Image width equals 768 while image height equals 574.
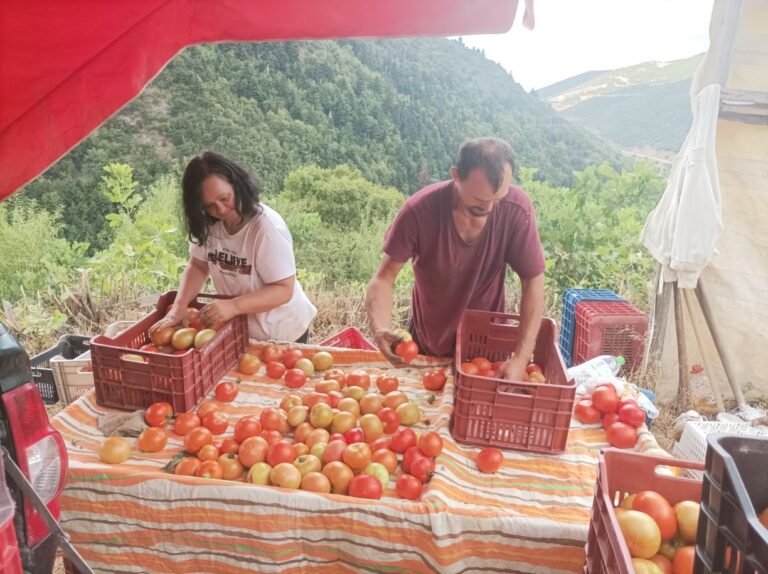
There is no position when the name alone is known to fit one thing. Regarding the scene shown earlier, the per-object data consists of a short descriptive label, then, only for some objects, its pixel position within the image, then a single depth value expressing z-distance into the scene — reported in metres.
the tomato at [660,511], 1.64
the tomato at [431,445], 2.28
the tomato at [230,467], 2.23
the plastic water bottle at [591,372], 2.94
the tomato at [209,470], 2.18
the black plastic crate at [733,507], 1.06
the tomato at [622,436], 2.43
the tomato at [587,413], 2.62
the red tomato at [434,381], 2.85
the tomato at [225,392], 2.73
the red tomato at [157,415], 2.48
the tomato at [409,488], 2.11
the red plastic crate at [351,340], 3.79
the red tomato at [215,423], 2.48
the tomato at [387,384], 2.79
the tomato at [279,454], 2.25
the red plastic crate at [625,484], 1.66
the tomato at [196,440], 2.30
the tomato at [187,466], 2.18
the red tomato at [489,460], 2.23
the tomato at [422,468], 2.20
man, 2.71
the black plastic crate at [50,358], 3.70
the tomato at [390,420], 2.53
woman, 3.02
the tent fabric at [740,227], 3.83
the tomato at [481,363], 2.75
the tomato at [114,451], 2.25
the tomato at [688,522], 1.66
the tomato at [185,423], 2.46
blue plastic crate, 4.91
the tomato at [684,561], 1.54
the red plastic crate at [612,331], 4.53
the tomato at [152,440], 2.34
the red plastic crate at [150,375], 2.56
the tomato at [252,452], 2.26
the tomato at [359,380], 2.83
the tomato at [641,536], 1.55
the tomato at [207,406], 2.55
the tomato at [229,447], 2.32
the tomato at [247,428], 2.39
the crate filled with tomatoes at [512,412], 2.28
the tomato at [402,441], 2.39
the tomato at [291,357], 3.04
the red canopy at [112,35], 2.10
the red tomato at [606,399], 2.59
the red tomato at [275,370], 2.96
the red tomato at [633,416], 2.50
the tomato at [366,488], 2.07
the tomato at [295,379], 2.87
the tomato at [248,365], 2.97
